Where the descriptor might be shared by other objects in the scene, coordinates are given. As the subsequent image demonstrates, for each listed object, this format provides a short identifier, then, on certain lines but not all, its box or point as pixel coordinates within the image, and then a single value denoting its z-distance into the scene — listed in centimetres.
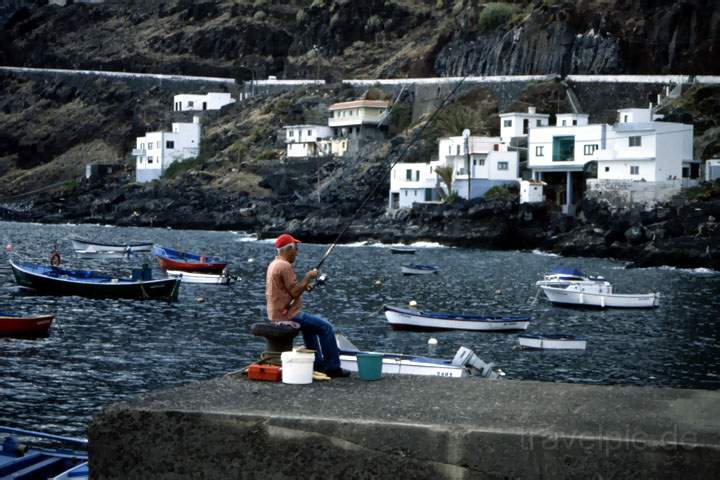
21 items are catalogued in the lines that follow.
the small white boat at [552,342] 3859
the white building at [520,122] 10212
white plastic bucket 1062
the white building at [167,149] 13700
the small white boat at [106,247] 8344
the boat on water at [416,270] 6850
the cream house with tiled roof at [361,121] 11988
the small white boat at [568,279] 5491
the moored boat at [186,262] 6444
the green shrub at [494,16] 12825
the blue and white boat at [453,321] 4297
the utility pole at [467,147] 9871
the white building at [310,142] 12219
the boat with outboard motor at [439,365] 2862
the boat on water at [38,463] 1509
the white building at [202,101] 14625
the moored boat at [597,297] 5159
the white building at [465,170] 9962
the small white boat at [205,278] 6312
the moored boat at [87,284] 5359
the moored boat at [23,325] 3859
